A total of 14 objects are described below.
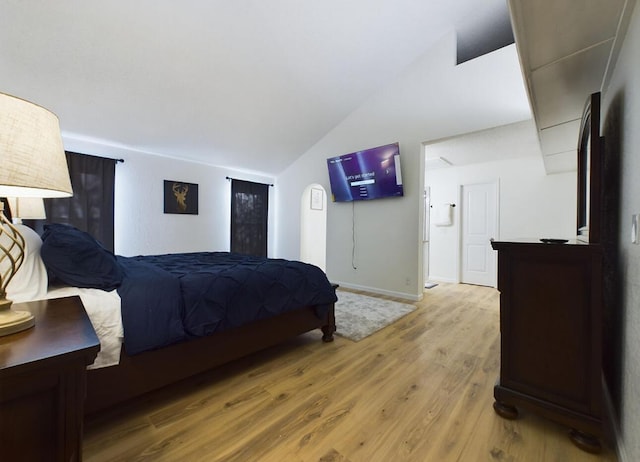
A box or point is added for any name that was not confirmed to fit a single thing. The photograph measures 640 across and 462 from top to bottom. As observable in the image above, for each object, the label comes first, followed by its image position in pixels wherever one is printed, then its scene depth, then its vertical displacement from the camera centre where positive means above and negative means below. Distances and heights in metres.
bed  1.36 -0.49
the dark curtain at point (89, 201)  3.43 +0.34
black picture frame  4.38 +0.50
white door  4.98 -0.01
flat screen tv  4.08 +0.89
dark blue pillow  1.41 -0.18
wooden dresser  1.29 -0.53
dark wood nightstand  0.62 -0.41
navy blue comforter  1.47 -0.44
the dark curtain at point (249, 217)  5.23 +0.23
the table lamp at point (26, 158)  0.75 +0.20
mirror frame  1.37 +0.31
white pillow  1.25 -0.25
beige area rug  2.74 -1.01
